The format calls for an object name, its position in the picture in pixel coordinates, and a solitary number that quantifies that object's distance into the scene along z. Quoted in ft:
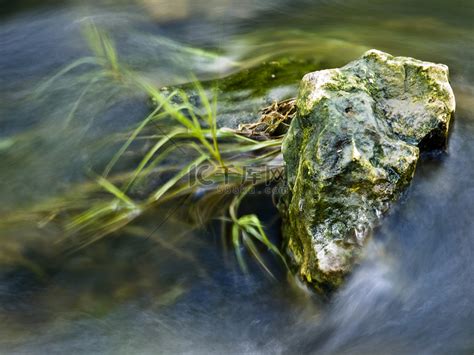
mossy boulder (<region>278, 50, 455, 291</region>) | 8.39
